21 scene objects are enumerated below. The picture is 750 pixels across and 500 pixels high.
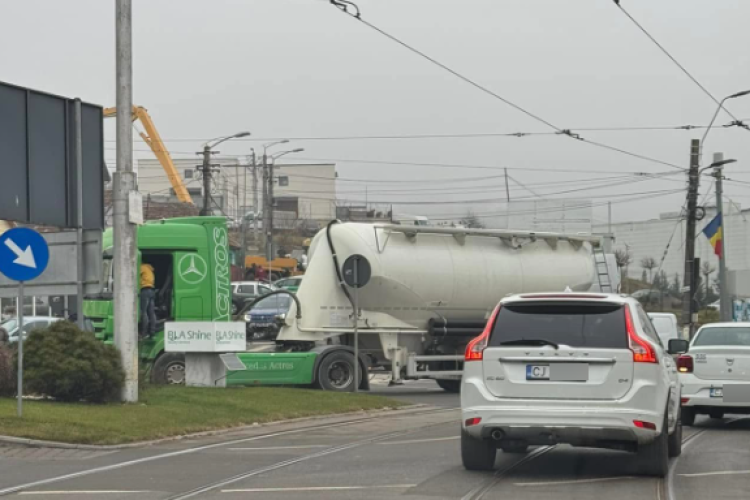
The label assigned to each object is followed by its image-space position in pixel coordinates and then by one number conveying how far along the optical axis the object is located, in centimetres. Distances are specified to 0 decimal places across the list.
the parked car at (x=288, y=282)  4393
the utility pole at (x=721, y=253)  3894
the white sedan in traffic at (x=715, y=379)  1655
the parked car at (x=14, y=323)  3022
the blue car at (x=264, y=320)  3506
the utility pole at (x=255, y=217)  6208
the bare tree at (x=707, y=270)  6836
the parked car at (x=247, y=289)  4331
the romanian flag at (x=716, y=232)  3941
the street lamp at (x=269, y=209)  5928
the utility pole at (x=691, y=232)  3747
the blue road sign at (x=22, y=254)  1475
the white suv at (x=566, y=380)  1043
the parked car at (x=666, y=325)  2870
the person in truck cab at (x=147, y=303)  2084
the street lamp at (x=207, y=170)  4085
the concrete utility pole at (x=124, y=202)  1734
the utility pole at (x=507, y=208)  5938
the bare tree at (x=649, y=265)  7144
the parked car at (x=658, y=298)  5749
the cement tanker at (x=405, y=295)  2266
